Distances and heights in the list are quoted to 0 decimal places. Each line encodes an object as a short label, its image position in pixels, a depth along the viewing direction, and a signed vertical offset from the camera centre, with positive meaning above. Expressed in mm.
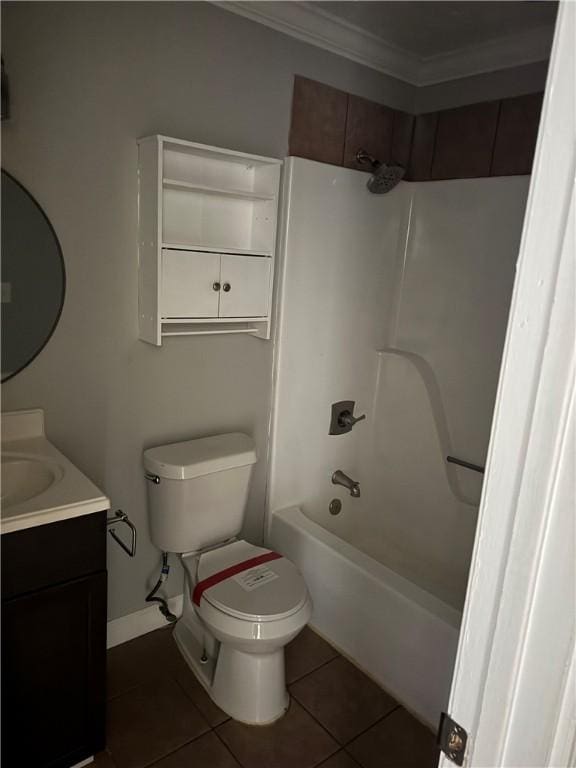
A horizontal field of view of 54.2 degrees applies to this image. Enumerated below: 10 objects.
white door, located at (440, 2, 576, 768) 567 -244
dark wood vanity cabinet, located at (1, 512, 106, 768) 1346 -969
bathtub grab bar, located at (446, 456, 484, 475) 2346 -762
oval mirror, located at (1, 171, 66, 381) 1603 -88
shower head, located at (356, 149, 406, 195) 2307 +401
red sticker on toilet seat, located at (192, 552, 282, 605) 1852 -1032
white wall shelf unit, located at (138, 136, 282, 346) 1791 +76
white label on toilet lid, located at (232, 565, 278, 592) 1858 -1033
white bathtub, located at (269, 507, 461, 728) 1812 -1174
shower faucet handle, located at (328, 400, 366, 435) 2545 -658
